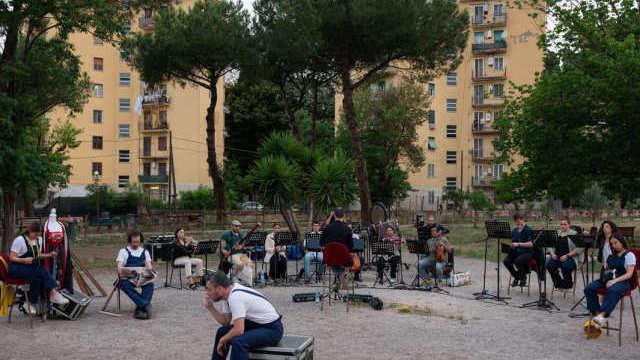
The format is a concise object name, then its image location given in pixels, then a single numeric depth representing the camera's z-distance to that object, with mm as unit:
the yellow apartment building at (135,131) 63531
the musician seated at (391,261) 16250
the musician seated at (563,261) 13469
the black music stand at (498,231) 13234
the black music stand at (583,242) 12401
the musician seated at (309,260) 16322
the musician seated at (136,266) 11477
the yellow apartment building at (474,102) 64500
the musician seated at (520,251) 14107
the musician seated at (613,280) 9906
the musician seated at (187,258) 15510
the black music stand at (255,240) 16109
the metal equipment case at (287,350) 6629
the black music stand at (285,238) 16156
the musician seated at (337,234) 12125
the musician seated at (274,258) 16625
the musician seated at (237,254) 15617
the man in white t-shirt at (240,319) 6652
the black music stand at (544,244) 12570
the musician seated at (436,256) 15234
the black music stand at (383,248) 15773
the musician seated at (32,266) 11109
